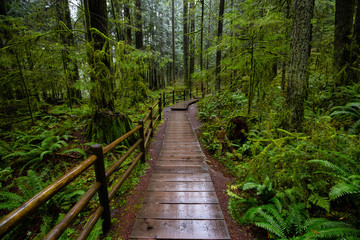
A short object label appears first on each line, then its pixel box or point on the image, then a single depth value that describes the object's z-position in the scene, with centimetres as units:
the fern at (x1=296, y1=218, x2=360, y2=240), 179
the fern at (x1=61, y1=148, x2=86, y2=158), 471
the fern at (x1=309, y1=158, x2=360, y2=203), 201
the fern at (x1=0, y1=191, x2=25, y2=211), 287
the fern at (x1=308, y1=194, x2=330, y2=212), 215
